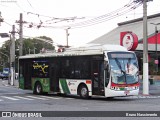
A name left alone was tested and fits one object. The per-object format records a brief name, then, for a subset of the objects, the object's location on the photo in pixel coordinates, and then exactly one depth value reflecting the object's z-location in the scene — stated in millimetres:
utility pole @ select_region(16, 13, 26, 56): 44219
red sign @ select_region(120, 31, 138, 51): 35719
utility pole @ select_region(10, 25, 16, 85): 48594
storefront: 61500
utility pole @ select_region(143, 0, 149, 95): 28797
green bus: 22531
